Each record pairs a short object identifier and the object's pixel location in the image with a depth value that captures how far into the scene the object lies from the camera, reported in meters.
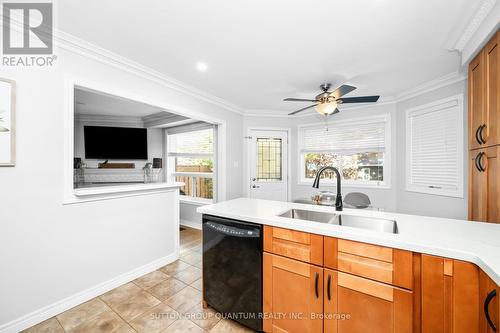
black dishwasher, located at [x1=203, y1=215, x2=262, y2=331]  1.52
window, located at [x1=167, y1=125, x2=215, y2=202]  4.30
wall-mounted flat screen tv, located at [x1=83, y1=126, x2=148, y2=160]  3.88
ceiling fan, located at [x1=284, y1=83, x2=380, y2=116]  2.49
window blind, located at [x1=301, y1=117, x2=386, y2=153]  3.54
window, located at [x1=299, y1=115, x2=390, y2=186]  3.52
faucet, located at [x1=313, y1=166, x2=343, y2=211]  1.66
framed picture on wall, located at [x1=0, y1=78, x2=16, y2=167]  1.49
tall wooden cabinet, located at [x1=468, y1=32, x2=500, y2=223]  1.43
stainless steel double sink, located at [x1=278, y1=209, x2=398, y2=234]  1.49
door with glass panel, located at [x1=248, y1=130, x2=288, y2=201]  4.20
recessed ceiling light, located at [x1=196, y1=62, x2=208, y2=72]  2.30
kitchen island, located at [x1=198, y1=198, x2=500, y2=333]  0.92
